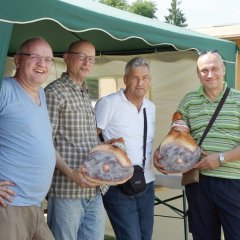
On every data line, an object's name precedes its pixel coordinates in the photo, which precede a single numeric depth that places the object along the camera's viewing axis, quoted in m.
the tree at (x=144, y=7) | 45.09
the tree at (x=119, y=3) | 38.66
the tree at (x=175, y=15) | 51.50
